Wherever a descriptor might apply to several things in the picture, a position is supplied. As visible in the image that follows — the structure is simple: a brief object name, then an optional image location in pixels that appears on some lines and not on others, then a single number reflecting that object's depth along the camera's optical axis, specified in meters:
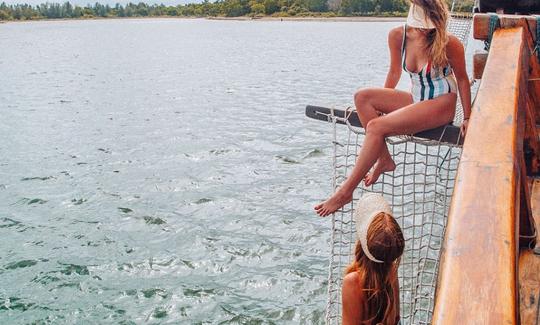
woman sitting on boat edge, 3.01
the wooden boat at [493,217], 1.01
